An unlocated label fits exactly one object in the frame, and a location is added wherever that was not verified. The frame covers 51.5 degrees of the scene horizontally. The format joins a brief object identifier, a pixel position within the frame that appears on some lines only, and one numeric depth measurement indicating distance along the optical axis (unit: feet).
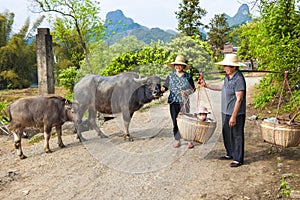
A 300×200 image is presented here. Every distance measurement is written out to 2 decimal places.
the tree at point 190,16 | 89.10
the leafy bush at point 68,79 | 44.62
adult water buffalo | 20.90
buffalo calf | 18.52
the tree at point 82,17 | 53.88
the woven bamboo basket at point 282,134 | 13.82
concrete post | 25.02
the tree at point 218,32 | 100.94
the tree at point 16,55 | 69.62
